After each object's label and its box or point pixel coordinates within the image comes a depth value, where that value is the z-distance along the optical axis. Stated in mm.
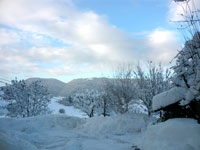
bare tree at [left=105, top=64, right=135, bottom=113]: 18422
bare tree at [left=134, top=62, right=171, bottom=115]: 16953
